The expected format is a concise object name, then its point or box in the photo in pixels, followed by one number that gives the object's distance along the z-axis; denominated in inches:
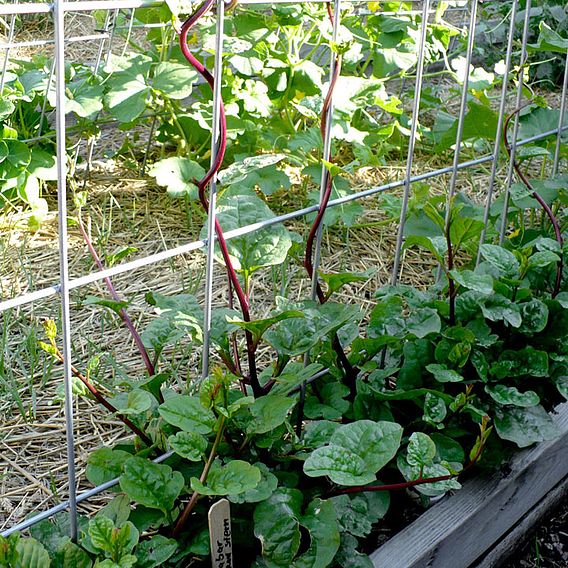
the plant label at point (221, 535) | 34.7
